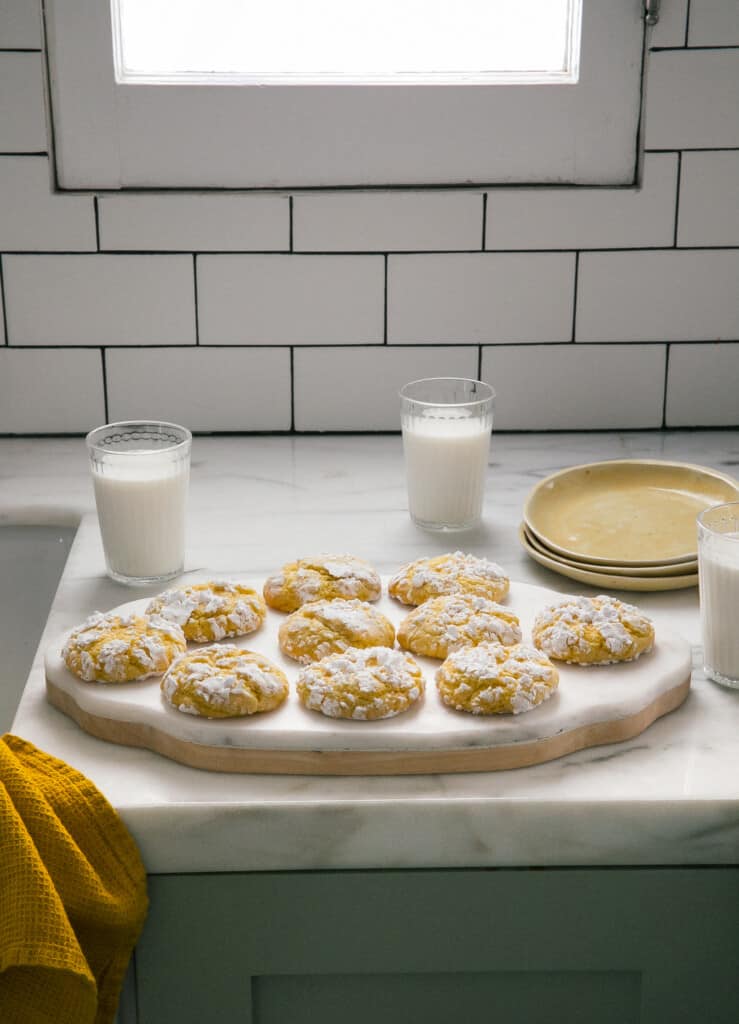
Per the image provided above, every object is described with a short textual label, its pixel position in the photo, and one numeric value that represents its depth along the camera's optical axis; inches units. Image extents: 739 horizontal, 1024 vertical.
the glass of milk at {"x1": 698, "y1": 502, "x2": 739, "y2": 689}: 39.0
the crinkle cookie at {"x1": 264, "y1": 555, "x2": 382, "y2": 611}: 43.1
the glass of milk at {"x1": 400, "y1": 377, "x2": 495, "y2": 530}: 51.6
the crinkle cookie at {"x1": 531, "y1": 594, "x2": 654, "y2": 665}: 38.8
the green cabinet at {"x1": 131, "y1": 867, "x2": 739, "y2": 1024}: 34.5
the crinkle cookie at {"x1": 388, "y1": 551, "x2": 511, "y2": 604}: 43.2
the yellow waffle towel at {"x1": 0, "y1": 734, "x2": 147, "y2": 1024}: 30.5
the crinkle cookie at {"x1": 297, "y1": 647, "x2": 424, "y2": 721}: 35.4
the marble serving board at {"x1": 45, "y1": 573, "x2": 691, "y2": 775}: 34.8
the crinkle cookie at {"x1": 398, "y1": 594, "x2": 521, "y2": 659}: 39.7
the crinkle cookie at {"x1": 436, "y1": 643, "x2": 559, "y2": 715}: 35.7
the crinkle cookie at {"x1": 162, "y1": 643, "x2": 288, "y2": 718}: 35.5
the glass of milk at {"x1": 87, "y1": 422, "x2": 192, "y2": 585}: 46.6
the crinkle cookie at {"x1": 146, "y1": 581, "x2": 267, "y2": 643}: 40.8
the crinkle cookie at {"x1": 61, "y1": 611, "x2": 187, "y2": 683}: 37.8
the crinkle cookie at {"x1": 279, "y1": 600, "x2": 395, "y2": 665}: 39.3
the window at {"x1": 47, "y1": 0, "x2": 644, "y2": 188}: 59.8
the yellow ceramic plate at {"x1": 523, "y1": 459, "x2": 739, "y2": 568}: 49.6
